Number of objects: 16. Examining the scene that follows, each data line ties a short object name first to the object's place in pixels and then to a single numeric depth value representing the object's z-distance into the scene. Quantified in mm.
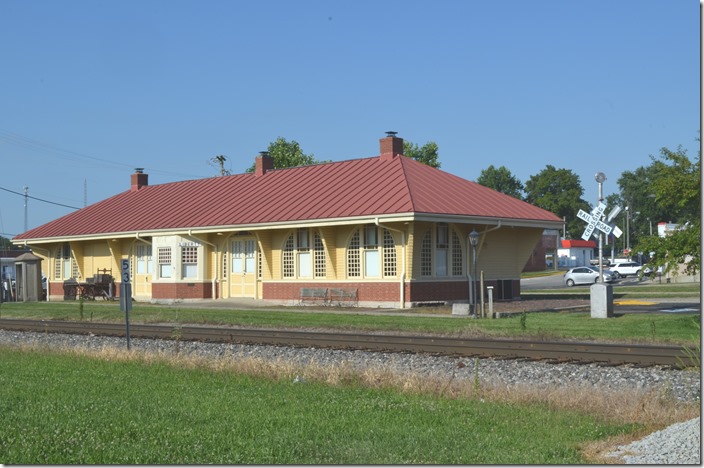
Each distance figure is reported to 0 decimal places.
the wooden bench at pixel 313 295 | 33406
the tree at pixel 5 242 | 114462
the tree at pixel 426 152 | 76562
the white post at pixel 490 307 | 26125
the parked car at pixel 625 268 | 73981
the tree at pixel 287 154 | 71250
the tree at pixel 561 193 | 119931
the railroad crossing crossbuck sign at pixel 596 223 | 23203
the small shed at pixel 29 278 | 43938
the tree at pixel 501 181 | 126812
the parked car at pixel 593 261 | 96688
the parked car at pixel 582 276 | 62812
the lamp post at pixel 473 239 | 27328
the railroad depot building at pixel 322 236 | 31844
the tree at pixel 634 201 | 117438
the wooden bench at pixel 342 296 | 32656
